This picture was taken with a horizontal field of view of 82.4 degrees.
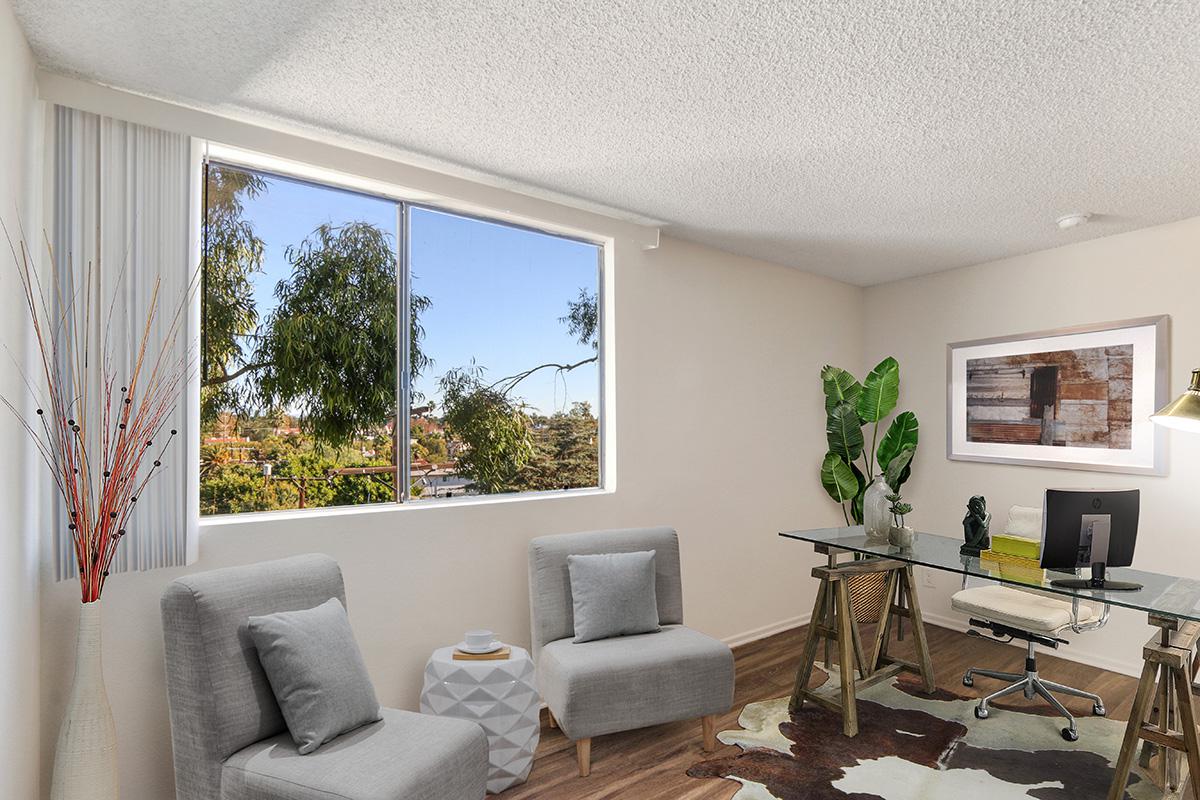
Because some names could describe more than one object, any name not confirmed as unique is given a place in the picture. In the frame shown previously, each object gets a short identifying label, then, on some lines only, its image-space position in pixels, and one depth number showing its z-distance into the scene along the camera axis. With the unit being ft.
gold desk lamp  9.66
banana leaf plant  16.05
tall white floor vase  6.60
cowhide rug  8.74
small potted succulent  10.89
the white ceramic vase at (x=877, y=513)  11.50
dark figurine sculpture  10.65
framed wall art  12.87
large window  9.16
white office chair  10.78
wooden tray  9.02
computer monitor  9.07
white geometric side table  8.64
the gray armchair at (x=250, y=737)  6.38
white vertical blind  7.41
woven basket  12.71
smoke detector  12.09
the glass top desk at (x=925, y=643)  7.77
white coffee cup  9.17
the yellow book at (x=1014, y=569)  9.06
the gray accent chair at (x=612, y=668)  9.09
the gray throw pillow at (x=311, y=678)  6.85
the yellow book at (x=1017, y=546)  9.39
